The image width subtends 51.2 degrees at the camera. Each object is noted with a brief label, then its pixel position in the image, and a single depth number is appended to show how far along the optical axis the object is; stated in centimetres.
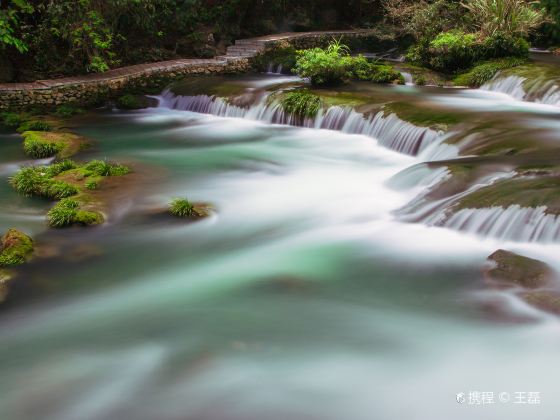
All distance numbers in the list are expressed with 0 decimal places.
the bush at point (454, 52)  1633
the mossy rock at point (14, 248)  689
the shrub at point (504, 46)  1644
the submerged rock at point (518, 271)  559
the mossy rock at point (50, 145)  1197
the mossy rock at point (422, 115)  1120
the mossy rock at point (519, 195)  669
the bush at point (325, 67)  1519
